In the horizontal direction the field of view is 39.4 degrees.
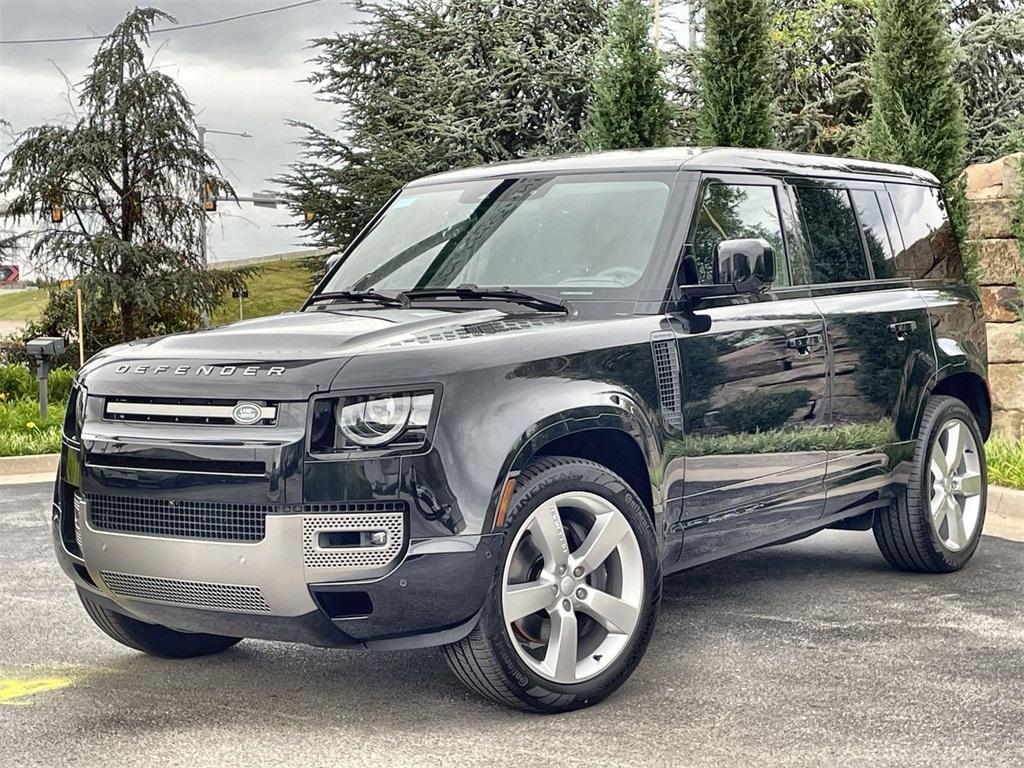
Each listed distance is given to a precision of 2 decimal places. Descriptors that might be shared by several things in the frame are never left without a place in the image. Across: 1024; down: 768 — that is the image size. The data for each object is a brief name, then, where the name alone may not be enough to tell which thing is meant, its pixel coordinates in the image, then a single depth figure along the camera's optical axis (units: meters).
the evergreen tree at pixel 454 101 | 36.03
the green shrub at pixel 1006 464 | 9.95
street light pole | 22.79
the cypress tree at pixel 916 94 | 14.32
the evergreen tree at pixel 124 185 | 21.73
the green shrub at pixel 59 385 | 20.05
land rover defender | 4.41
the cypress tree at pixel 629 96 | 18.05
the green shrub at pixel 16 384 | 20.11
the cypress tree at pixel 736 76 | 16.77
